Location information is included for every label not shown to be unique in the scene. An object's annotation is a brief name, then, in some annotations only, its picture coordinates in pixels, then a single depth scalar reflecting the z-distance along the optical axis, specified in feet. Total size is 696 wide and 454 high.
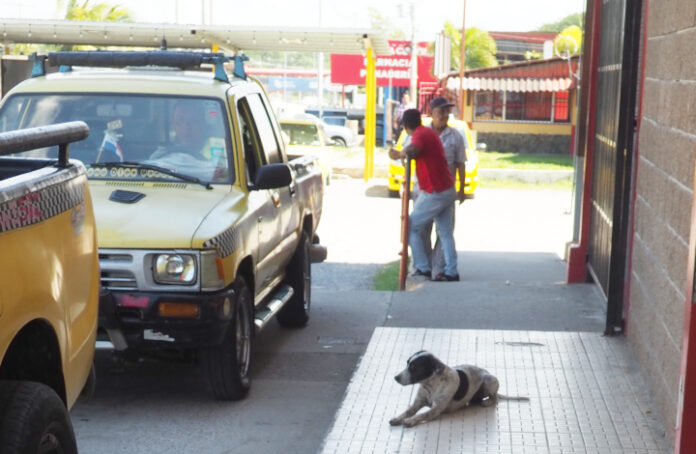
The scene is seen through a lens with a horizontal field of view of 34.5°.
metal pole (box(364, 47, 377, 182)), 87.67
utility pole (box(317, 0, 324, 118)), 149.72
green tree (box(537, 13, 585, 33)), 364.30
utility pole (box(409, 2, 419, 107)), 119.57
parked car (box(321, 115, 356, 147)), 137.59
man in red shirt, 36.60
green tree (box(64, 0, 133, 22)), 102.58
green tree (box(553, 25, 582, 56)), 150.28
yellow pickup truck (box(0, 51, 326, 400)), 20.98
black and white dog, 19.52
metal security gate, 25.44
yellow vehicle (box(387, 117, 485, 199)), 73.30
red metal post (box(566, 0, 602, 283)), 34.12
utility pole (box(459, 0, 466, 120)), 126.19
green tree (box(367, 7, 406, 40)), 335.69
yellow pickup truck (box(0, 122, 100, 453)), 10.70
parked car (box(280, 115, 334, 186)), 85.05
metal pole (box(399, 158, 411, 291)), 35.68
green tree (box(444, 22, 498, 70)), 191.52
